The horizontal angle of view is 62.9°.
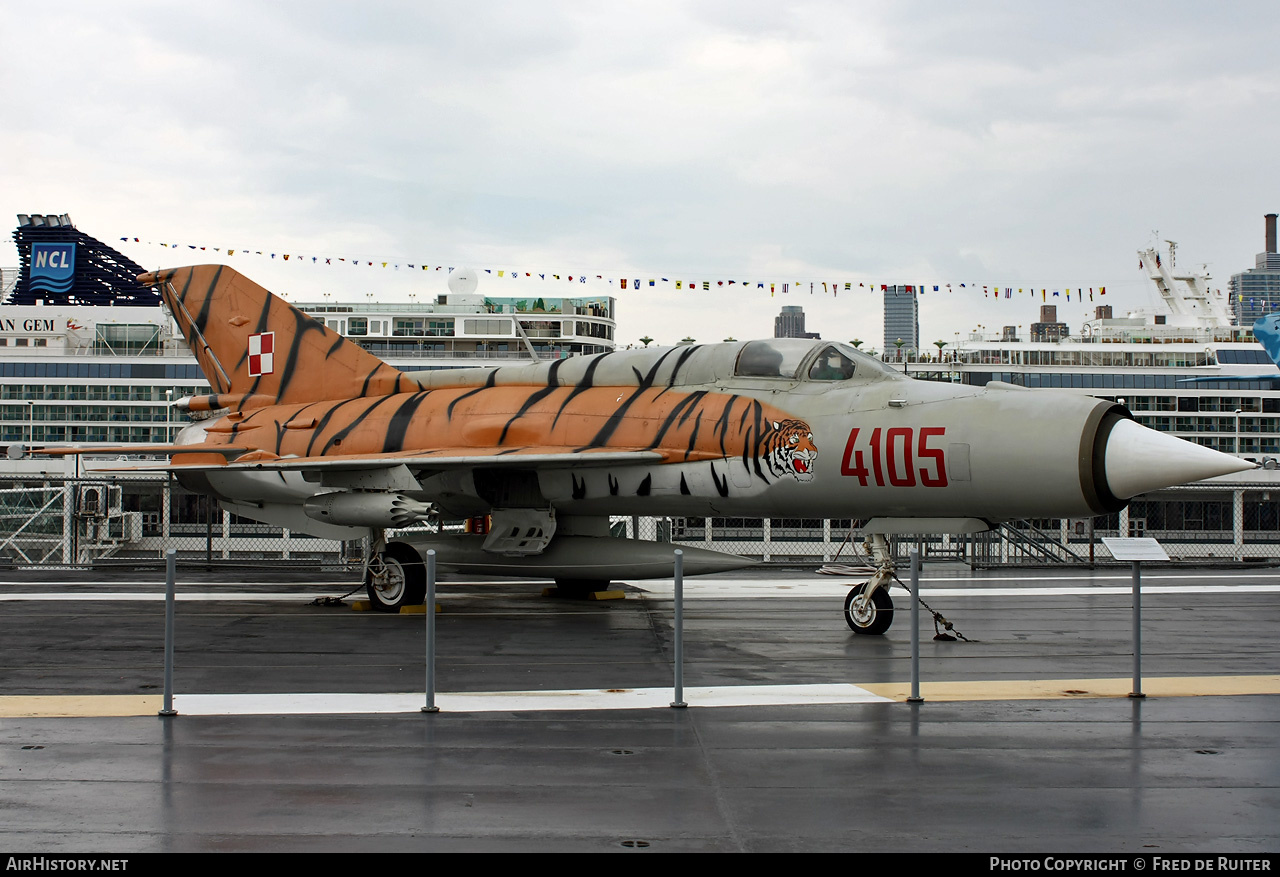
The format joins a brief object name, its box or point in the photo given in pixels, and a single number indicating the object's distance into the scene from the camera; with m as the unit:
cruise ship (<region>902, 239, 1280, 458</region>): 63.16
